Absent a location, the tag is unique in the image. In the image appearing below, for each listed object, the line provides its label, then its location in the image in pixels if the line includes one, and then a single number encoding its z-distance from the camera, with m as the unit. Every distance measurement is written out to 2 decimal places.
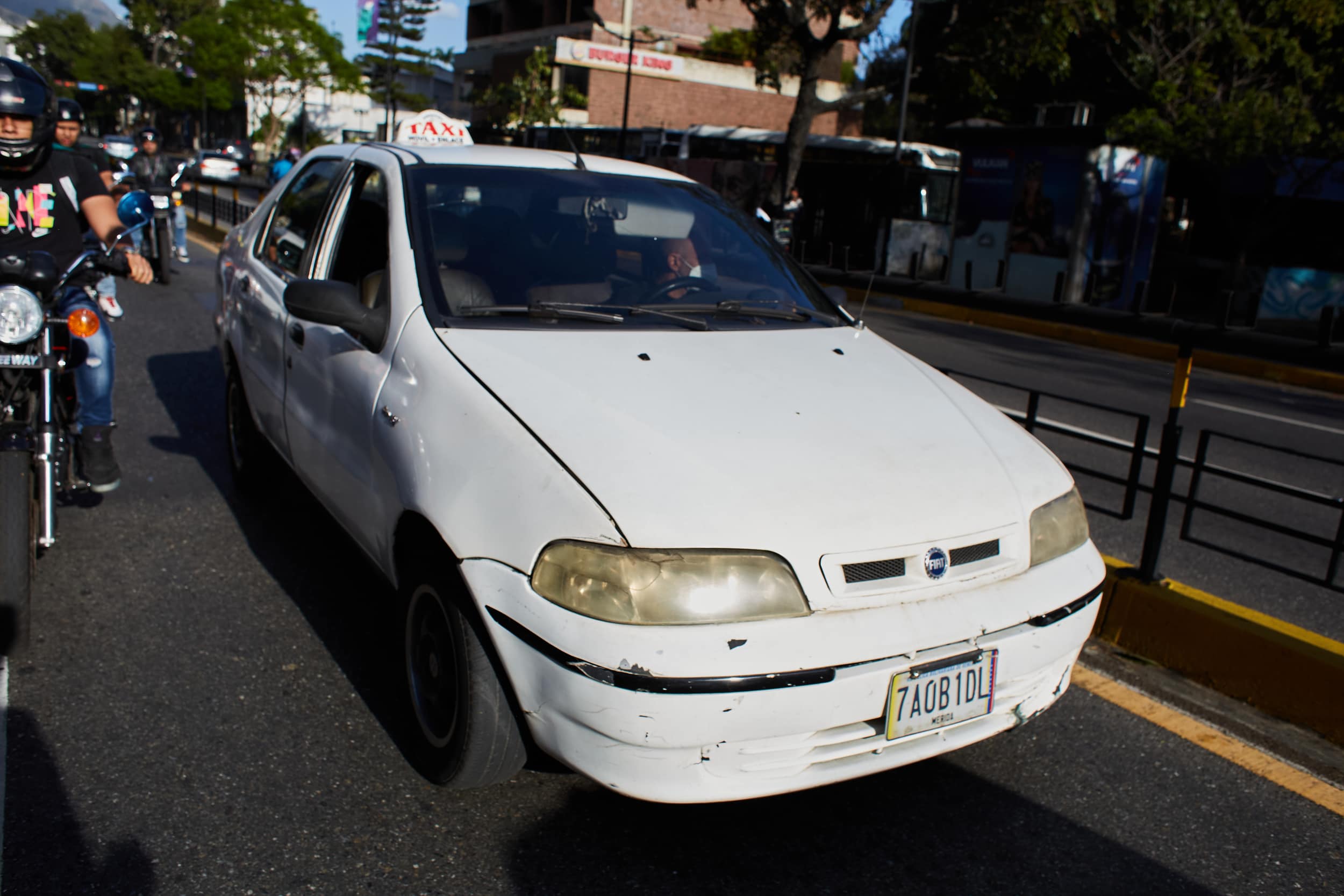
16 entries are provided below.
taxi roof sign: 12.48
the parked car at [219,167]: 44.88
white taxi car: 2.36
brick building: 59.03
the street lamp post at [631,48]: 32.12
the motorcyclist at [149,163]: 14.32
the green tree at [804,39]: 25.77
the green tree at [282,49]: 80.31
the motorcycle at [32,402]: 3.48
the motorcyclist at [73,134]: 8.42
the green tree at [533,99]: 55.00
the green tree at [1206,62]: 17.86
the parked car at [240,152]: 61.09
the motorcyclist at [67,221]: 4.14
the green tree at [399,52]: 83.88
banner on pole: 83.88
